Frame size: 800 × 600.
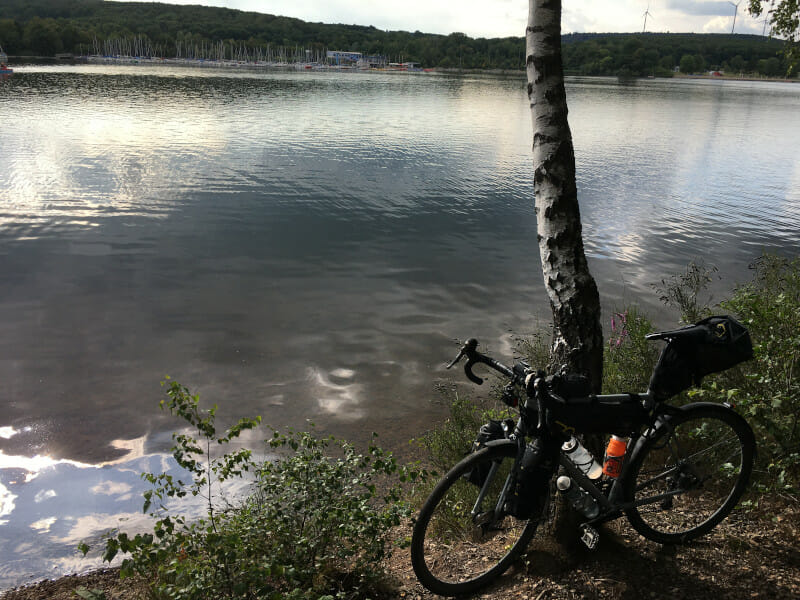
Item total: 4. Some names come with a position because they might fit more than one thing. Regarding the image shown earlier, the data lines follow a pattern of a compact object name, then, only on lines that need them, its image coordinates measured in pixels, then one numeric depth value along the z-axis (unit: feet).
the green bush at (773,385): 13.46
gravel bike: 11.67
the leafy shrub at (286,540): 10.81
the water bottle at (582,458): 12.38
